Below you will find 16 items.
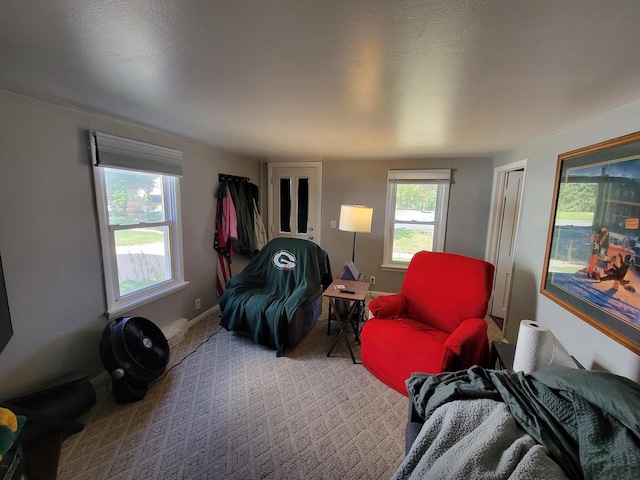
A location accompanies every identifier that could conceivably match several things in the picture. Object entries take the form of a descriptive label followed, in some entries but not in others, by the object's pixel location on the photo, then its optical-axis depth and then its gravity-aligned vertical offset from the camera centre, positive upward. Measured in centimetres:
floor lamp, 294 -10
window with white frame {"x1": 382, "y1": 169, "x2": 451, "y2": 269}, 362 -4
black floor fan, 183 -114
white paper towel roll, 123 -65
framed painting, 126 -13
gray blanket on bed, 67 -67
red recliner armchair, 182 -92
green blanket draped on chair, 252 -90
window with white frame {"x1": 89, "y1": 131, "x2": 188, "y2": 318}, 203 -14
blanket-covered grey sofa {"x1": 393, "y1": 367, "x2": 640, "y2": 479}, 66 -64
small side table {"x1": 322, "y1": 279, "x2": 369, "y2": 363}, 242 -82
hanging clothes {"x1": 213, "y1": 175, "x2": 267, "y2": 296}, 329 -23
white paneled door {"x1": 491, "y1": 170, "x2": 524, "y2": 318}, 309 -35
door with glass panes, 406 +13
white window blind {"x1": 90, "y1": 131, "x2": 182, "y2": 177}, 193 +41
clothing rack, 329 +37
